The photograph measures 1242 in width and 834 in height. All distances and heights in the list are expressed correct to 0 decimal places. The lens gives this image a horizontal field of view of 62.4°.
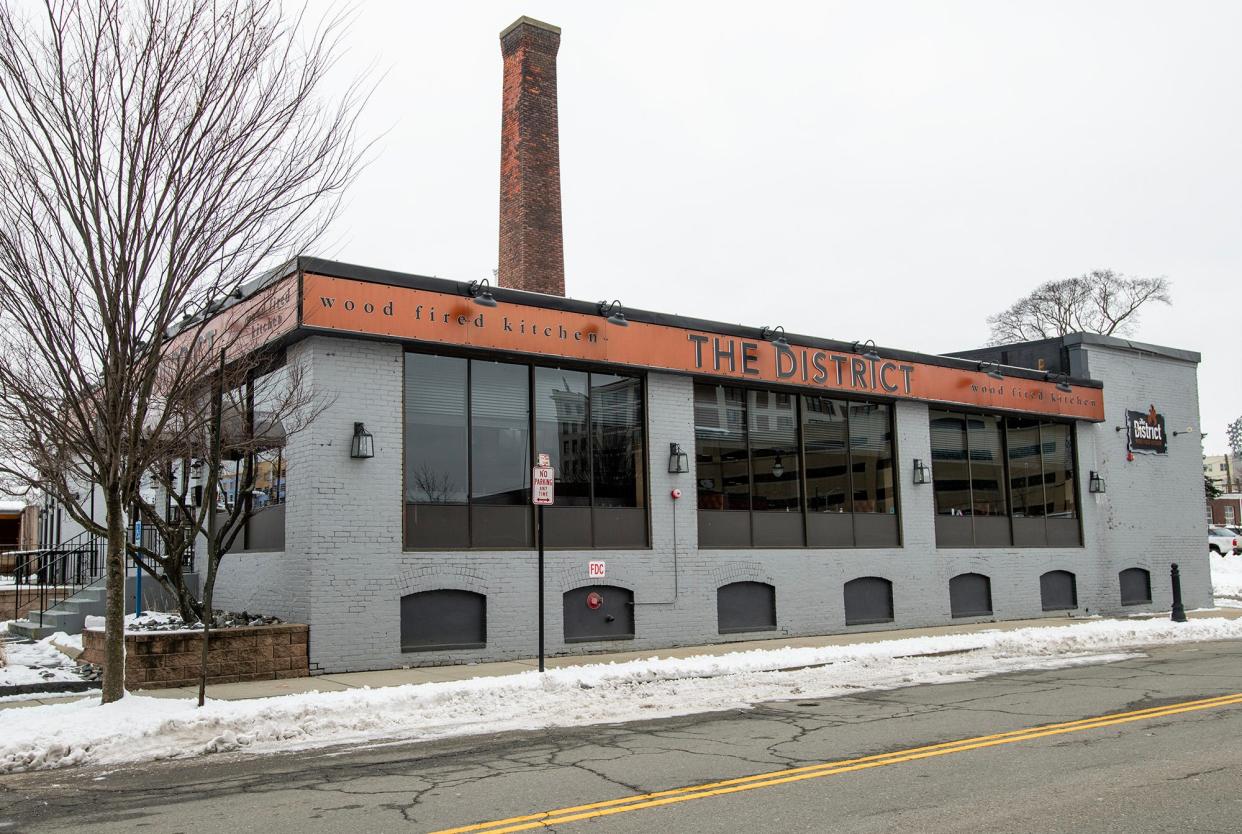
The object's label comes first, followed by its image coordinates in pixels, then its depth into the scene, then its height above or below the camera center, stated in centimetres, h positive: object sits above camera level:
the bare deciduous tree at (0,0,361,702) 1032 +327
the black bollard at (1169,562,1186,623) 2258 -181
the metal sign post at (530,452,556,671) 1409 +72
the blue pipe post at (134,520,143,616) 1709 -75
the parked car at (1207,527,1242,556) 5644 -145
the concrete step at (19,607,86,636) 1688 -120
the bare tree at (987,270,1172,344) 6231 +1379
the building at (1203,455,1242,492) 15268 +853
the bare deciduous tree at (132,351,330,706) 1226 +140
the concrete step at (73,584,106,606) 1753 -82
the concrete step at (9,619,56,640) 1722 -137
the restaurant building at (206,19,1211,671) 1548 +111
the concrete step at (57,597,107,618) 1725 -101
